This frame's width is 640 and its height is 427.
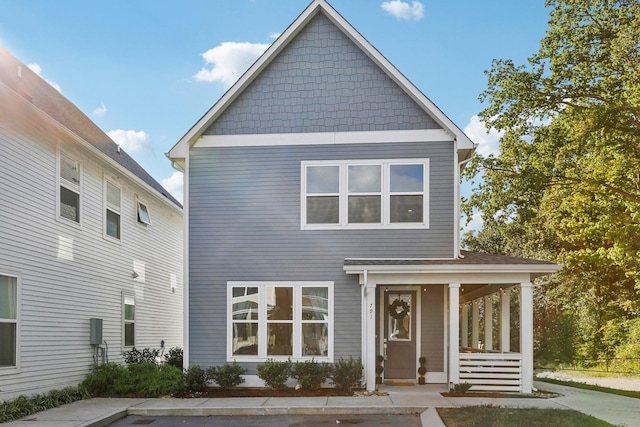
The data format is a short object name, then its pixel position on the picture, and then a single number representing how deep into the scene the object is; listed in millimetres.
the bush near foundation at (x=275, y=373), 13148
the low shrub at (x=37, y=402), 9977
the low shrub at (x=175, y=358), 15500
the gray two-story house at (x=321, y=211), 13703
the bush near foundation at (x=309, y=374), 13070
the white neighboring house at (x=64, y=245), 10945
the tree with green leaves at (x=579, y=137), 18453
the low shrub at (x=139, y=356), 15427
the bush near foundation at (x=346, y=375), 12891
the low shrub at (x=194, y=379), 13148
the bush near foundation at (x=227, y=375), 13312
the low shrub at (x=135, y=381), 12867
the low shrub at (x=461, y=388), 12688
